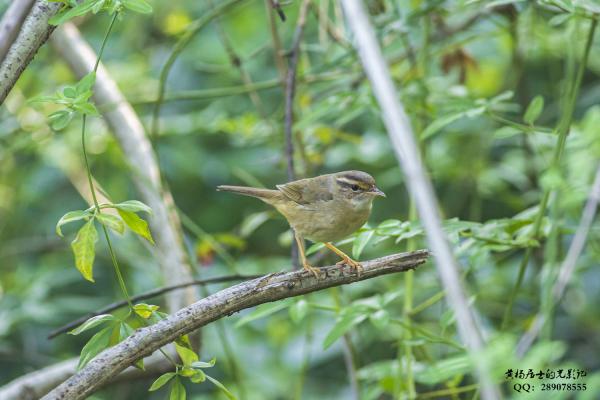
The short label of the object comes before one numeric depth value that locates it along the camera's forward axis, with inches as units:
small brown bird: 318.3
